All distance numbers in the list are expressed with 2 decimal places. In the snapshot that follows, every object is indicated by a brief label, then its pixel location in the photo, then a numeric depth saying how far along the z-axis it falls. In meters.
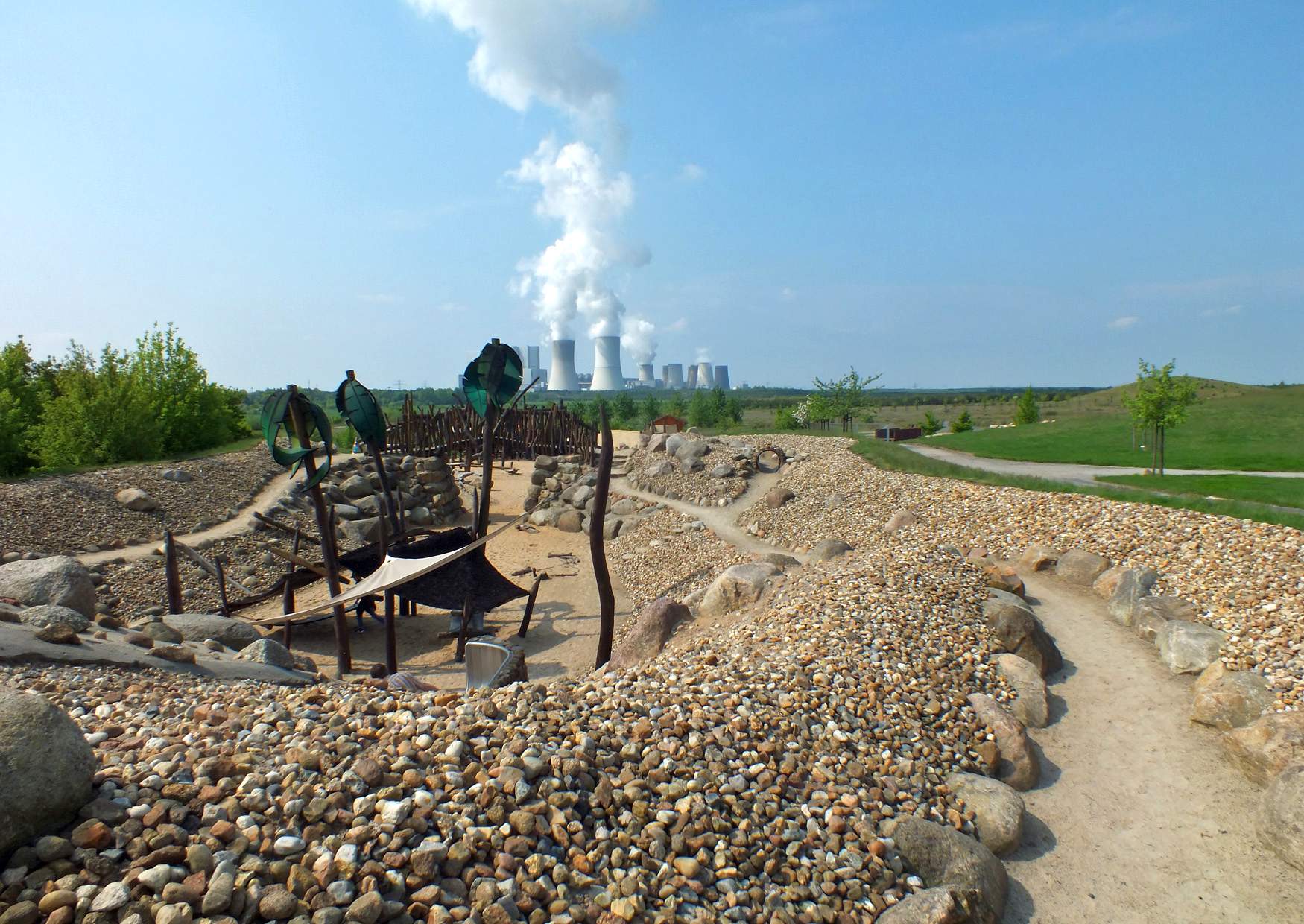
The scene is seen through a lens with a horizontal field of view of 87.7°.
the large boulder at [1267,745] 5.11
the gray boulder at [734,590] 8.77
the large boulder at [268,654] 7.12
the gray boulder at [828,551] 11.01
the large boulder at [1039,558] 9.96
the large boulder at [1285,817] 4.41
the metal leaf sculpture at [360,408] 9.37
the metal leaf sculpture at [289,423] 7.55
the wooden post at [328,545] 7.67
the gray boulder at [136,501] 14.52
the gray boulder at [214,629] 7.86
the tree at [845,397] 38.00
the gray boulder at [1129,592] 8.21
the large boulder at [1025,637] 7.06
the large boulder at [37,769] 2.55
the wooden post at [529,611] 10.31
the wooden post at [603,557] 7.67
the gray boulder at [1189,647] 6.78
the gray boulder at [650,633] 8.15
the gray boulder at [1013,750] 5.25
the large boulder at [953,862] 3.96
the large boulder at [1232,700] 5.79
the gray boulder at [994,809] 4.49
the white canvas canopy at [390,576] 7.01
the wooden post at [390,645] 8.41
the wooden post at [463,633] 9.45
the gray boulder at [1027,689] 6.08
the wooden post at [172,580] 9.75
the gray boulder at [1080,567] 9.45
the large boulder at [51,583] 7.80
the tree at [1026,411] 45.56
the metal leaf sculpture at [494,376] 10.59
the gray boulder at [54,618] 6.04
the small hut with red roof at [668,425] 31.38
